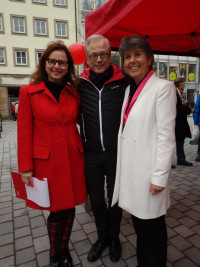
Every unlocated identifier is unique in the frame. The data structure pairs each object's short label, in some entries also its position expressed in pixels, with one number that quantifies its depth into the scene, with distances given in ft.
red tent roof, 7.37
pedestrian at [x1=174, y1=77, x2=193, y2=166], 14.64
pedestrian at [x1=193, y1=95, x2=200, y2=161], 16.24
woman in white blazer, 4.94
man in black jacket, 6.54
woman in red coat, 6.08
